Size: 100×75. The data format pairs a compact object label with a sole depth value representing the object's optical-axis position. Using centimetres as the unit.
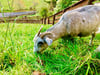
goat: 204
